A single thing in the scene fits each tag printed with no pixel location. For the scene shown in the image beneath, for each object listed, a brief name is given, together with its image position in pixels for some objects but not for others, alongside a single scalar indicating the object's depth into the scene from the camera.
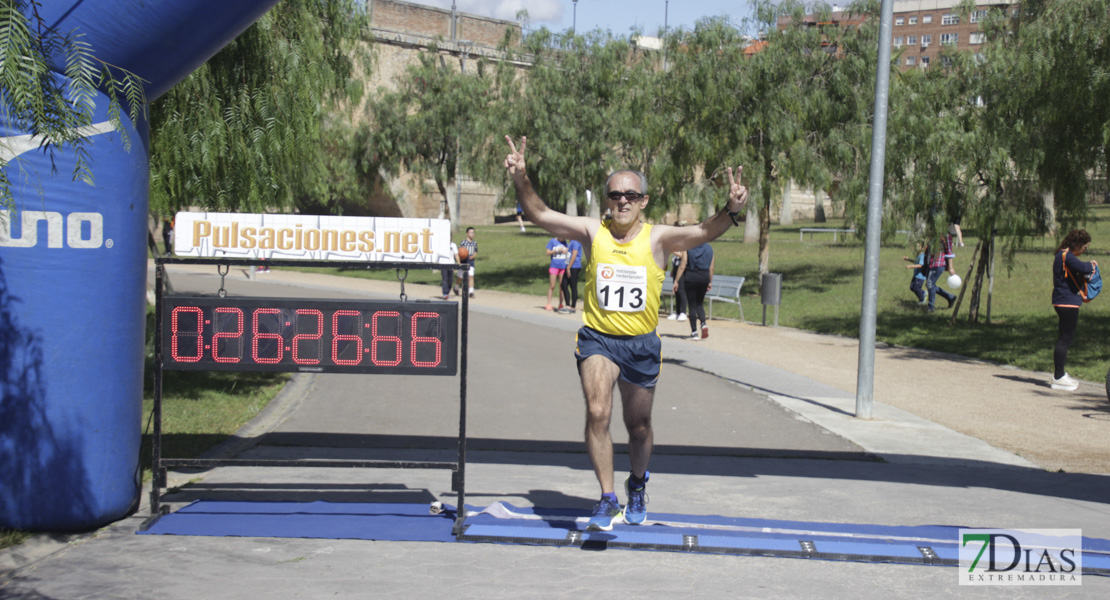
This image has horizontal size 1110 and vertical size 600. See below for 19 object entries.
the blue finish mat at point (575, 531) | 5.11
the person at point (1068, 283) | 11.19
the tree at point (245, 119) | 9.02
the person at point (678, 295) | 18.58
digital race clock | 5.64
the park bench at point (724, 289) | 19.18
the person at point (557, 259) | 20.42
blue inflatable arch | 5.03
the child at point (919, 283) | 20.09
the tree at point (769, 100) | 22.70
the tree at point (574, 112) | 28.44
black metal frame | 5.46
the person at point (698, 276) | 15.33
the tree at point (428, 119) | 36.25
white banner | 5.52
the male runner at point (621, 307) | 5.26
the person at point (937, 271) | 19.67
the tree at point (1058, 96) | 13.17
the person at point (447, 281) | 22.93
